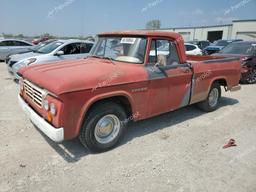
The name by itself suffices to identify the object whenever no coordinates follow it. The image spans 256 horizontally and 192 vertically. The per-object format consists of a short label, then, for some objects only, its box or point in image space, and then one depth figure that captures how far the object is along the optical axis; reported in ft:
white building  102.29
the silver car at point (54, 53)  21.66
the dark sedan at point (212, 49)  46.01
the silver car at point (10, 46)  40.03
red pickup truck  9.03
